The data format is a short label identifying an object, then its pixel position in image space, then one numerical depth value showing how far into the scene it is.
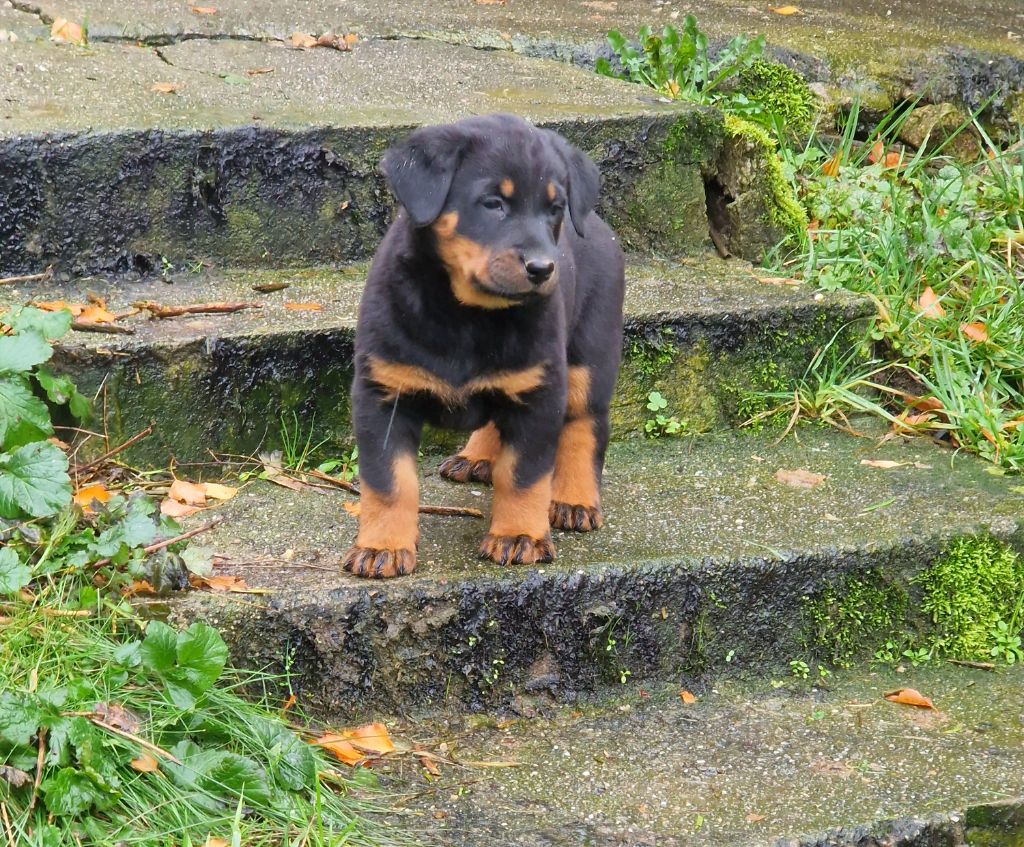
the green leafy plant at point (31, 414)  5.44
